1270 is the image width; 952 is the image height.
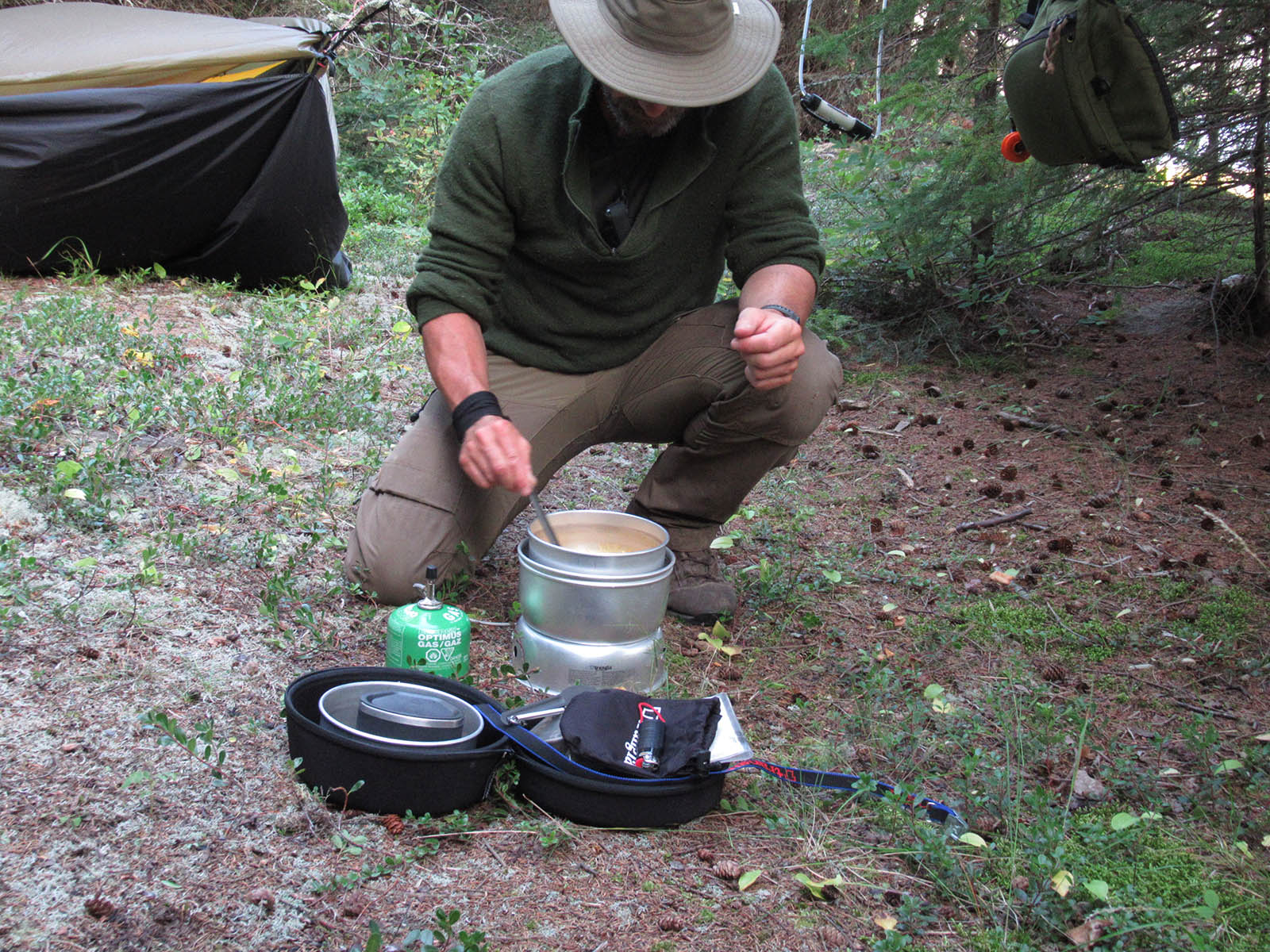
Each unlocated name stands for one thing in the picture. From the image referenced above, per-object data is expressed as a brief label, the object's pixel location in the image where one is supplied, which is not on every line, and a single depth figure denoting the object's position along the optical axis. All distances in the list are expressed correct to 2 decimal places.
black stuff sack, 1.87
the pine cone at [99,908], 1.52
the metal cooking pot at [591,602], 2.29
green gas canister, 2.26
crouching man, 2.48
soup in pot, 2.58
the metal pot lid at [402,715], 1.85
